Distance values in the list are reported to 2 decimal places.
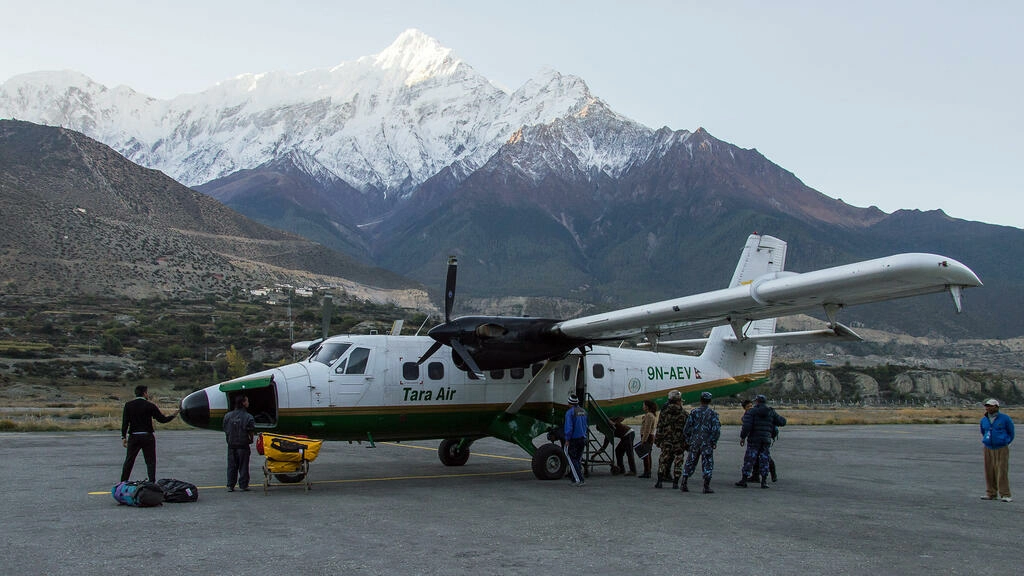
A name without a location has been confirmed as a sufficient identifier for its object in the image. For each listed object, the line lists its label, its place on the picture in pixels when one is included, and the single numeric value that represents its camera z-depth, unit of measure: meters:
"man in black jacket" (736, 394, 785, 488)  16.19
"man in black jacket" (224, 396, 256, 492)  14.42
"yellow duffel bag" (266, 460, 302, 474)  14.51
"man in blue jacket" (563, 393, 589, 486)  16.89
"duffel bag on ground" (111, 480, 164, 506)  12.41
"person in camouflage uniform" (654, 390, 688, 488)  16.02
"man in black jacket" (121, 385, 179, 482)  13.76
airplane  14.95
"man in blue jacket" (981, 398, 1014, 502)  14.55
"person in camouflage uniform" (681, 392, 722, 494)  15.02
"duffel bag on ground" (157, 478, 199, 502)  12.95
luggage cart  14.48
